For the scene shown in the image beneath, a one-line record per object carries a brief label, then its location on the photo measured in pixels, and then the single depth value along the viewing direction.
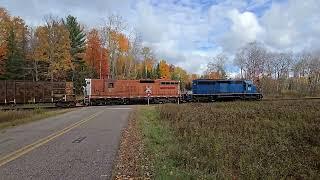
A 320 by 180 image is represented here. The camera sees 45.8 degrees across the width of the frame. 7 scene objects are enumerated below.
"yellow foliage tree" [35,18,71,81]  63.12
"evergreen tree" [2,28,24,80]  62.69
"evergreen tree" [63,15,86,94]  71.75
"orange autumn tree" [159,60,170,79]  129.32
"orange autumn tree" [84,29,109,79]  81.94
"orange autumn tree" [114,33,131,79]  73.44
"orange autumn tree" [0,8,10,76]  62.34
